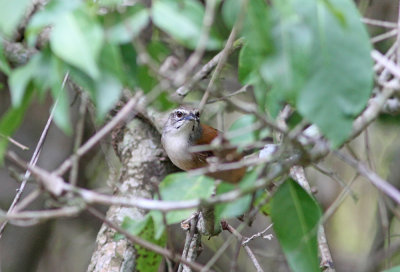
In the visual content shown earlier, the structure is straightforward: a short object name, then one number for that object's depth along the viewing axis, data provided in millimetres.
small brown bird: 9836
